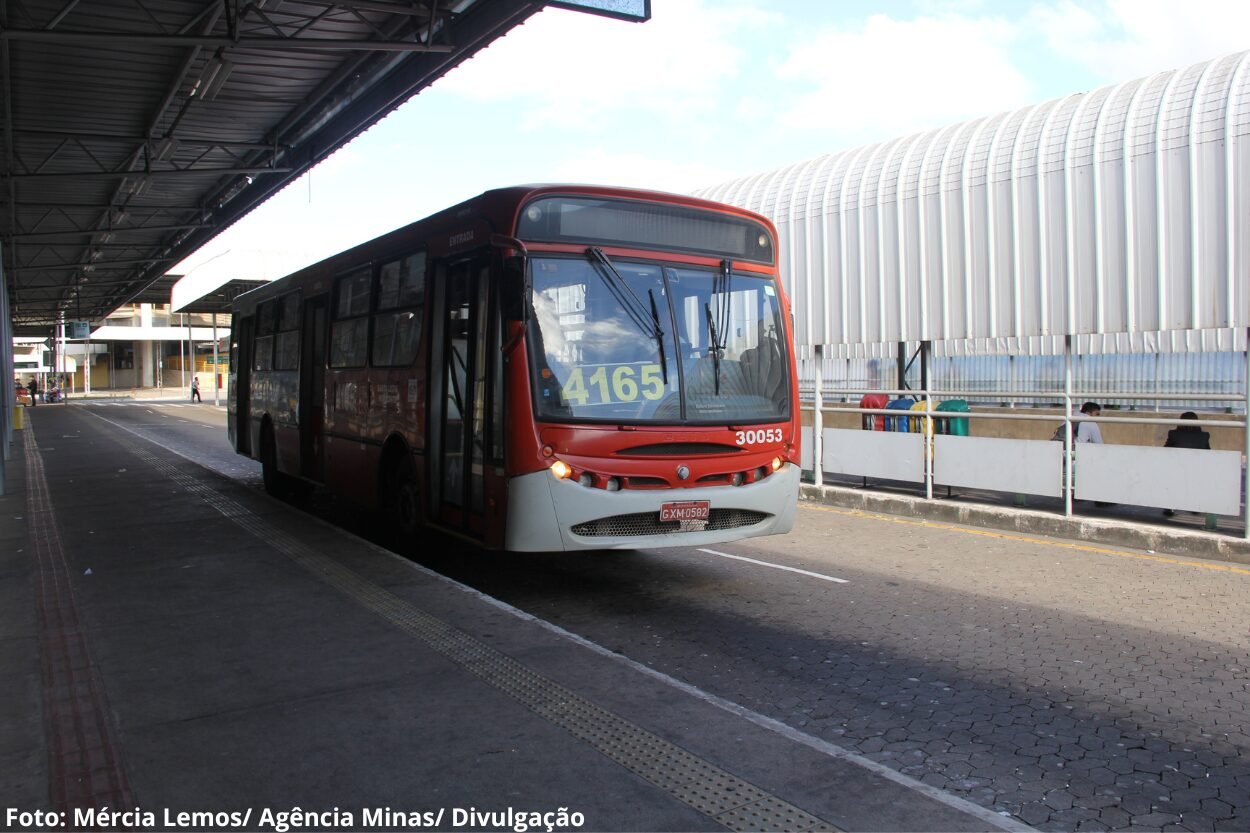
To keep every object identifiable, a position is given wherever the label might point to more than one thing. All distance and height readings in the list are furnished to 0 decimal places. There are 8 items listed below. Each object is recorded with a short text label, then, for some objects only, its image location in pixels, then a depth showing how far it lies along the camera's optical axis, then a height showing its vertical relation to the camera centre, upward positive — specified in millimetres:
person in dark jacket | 10695 -582
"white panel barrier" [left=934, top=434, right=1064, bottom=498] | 11352 -961
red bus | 6887 +162
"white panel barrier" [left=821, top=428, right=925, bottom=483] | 13156 -925
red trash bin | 14359 -386
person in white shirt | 11461 -555
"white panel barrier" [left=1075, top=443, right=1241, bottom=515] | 9719 -989
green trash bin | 12992 -449
